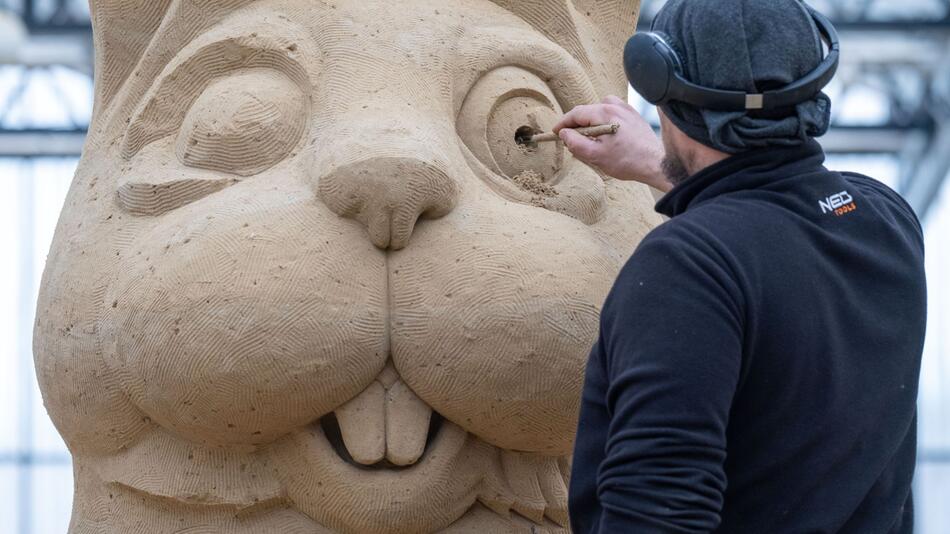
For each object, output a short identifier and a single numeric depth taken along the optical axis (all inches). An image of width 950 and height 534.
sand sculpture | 165.3
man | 143.2
